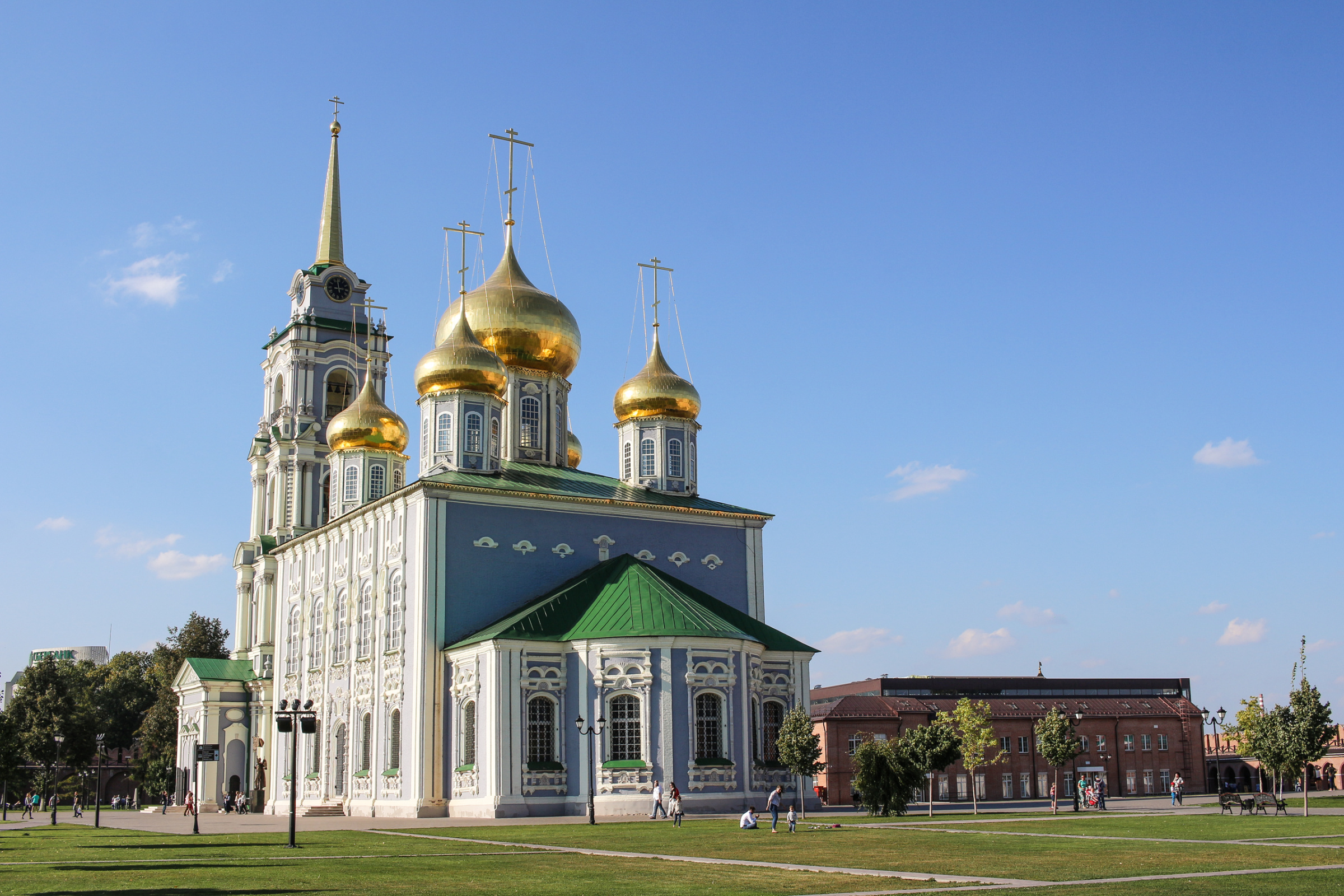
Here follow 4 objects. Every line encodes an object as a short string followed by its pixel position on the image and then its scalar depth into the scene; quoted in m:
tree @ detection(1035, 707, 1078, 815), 41.34
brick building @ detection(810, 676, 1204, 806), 63.78
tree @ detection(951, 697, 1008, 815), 56.62
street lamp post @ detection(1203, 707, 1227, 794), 47.59
